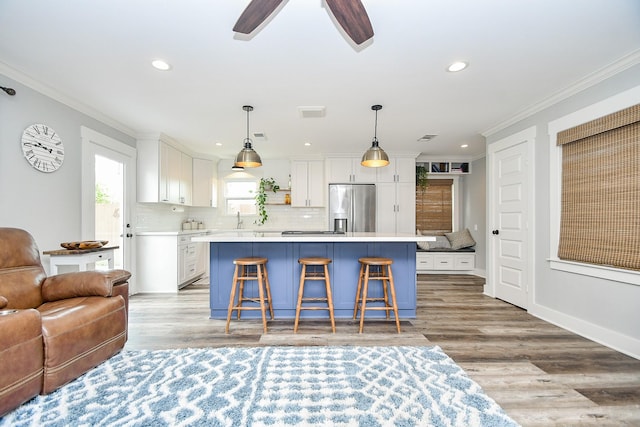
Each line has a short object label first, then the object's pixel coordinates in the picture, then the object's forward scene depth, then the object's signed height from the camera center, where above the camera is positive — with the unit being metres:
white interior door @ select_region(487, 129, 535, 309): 3.36 -0.03
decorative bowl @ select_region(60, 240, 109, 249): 2.68 -0.30
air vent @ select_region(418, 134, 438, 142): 4.44 +1.28
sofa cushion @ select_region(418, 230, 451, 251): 5.71 -0.60
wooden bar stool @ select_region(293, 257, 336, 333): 2.69 -0.69
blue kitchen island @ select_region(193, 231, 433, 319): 3.08 -0.61
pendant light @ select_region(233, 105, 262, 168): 3.12 +0.65
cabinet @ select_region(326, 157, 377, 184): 5.43 +0.84
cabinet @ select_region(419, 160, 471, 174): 5.90 +1.04
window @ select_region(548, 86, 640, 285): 2.30 +0.37
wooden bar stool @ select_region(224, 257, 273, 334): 2.69 -0.68
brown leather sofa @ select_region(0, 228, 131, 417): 1.51 -0.68
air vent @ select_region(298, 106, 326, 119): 3.28 +1.28
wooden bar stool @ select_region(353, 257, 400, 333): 2.71 -0.69
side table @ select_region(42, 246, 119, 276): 2.61 -0.41
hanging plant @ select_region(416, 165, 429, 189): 5.74 +0.82
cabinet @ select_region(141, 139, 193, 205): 4.22 +0.68
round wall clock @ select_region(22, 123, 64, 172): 2.55 +0.66
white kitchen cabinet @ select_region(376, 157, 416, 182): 5.44 +0.88
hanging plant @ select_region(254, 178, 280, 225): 5.71 +0.47
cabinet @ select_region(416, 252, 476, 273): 5.61 -0.93
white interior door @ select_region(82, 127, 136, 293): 3.26 +0.29
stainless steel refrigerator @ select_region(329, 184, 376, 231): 5.31 +0.18
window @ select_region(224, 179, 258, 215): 6.00 +0.42
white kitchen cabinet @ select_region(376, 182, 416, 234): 5.43 +0.19
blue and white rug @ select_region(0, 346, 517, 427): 1.52 -1.12
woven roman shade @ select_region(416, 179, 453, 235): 6.16 +0.19
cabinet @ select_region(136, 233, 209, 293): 4.26 -0.75
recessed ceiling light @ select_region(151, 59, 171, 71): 2.29 +1.28
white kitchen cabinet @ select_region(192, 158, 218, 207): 5.41 +0.65
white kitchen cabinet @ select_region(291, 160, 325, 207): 5.63 +0.60
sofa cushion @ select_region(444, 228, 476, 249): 5.64 -0.49
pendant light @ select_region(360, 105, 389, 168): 3.12 +0.66
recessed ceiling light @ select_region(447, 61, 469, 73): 2.34 +1.30
